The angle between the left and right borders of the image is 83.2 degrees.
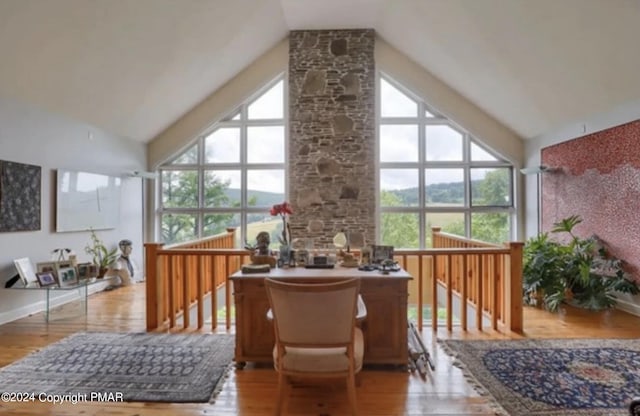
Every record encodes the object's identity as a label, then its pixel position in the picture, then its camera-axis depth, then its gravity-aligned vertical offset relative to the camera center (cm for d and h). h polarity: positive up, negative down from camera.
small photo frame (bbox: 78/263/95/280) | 455 -72
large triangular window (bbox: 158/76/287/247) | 741 +79
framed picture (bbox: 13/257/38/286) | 413 -66
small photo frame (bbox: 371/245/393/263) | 315 -35
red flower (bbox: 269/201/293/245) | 323 +1
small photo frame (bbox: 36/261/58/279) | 427 -64
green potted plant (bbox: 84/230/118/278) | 559 -63
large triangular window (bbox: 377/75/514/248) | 729 +71
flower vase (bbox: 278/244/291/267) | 315 -37
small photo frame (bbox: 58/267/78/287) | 429 -76
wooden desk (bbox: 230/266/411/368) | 281 -80
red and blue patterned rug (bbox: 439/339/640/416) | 235 -123
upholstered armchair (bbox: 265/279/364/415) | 202 -66
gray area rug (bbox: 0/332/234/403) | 256 -123
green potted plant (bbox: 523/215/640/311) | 446 -81
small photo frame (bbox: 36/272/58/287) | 414 -75
